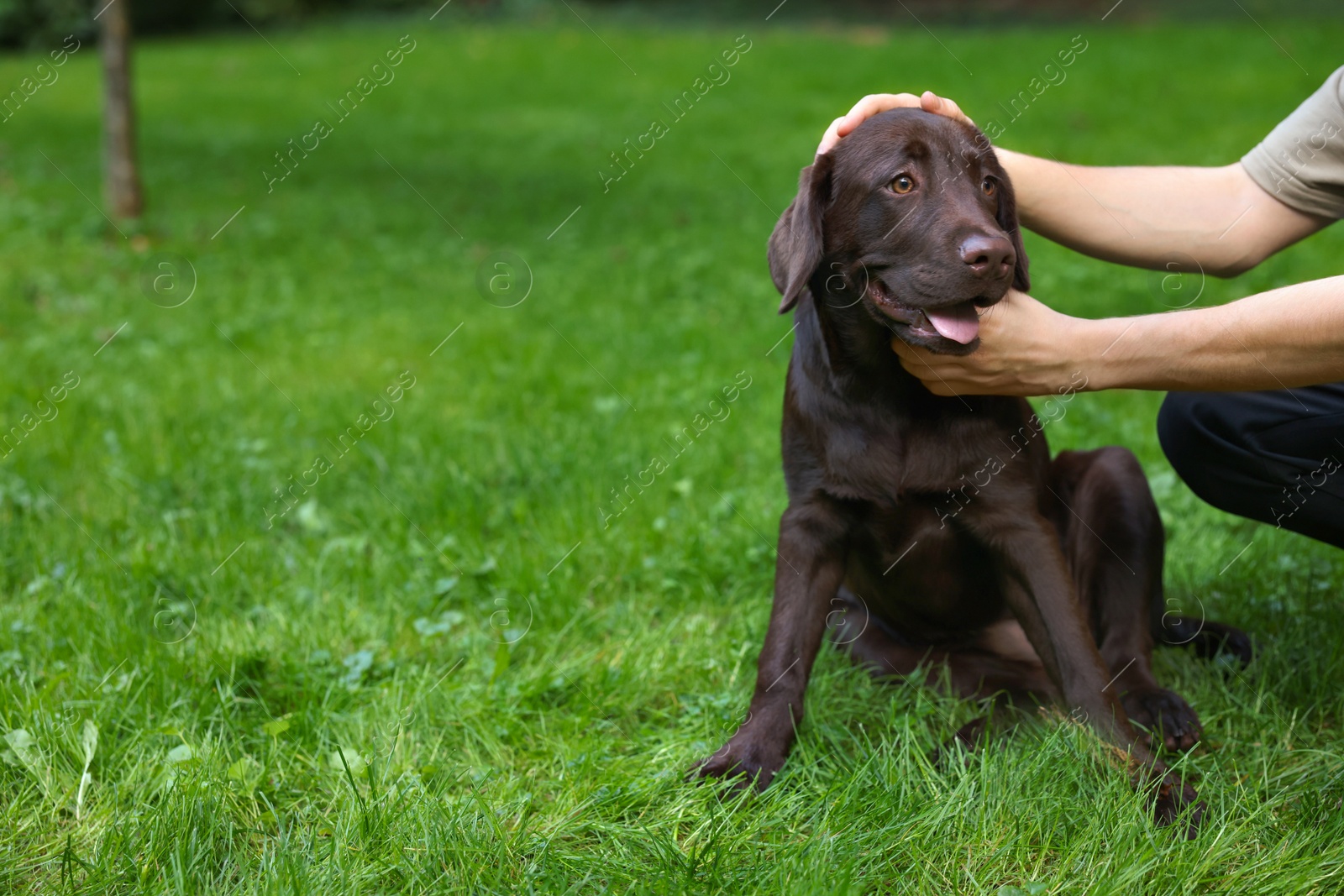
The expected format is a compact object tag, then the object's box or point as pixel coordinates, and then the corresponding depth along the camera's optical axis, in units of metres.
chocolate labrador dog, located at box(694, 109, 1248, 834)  2.05
